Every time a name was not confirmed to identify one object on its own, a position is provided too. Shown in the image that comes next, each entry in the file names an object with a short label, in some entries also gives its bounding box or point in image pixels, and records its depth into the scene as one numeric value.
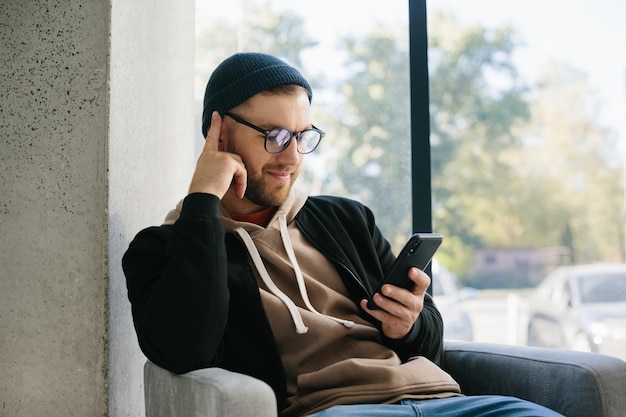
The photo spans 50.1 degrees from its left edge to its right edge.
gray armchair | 1.26
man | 1.51
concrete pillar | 1.82
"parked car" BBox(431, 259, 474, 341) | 4.46
